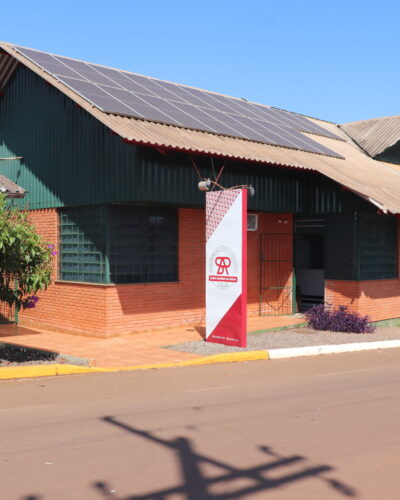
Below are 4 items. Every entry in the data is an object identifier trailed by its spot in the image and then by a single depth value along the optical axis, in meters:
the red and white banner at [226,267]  11.82
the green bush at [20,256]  9.56
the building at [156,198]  13.37
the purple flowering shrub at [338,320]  14.59
